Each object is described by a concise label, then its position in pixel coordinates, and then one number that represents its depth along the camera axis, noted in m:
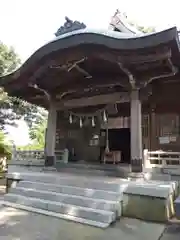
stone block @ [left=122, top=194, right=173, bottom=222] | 3.84
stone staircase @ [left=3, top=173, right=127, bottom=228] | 3.79
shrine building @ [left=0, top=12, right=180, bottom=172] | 4.61
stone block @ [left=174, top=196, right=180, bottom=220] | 2.69
